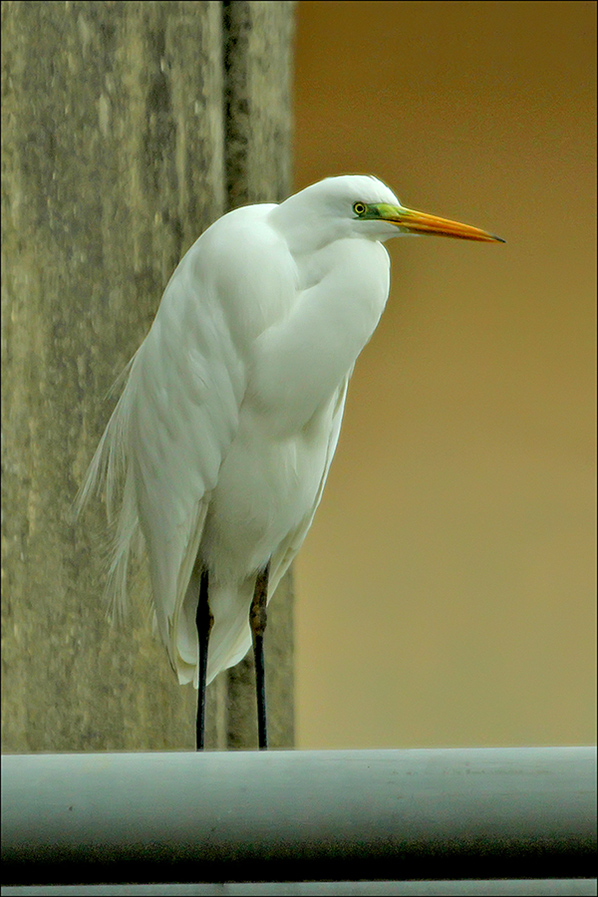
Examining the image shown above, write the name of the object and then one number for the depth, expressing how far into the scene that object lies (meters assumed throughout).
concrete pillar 14.82
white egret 14.55
